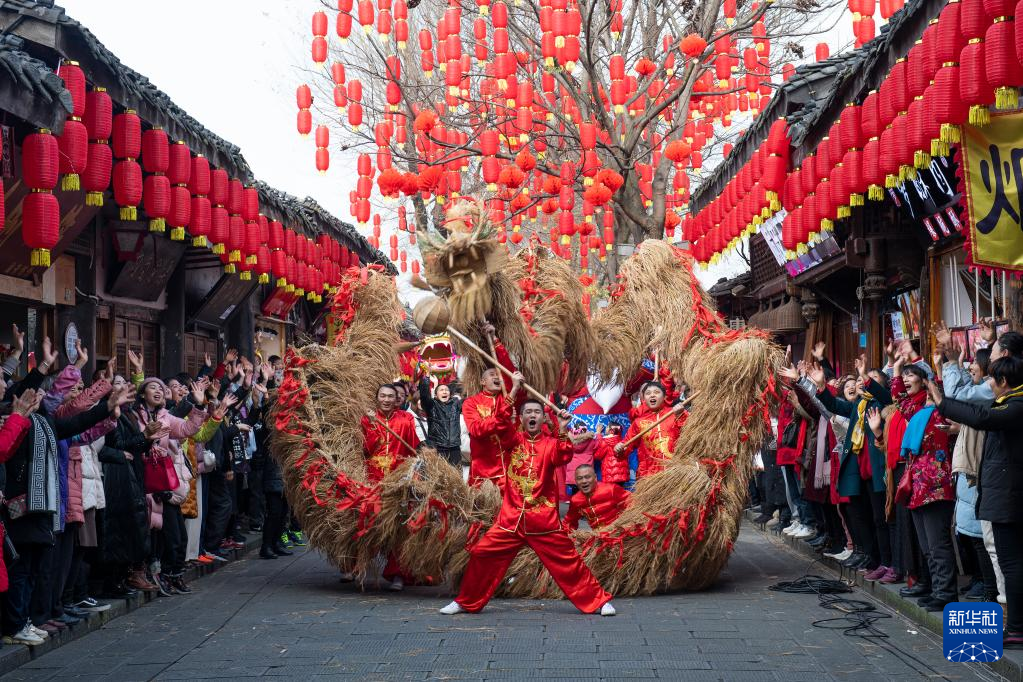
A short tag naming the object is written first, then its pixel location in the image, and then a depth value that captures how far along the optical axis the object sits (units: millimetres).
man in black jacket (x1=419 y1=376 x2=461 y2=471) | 17297
